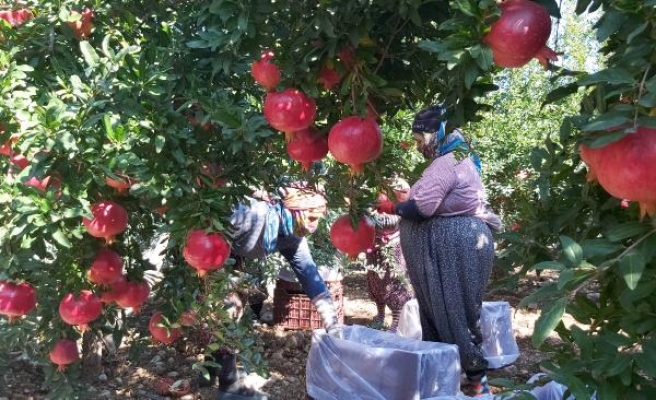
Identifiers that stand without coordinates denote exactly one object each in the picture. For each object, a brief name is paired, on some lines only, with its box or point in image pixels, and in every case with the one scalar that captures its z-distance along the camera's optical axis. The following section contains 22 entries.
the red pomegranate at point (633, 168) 0.64
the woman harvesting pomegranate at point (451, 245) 2.90
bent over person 3.20
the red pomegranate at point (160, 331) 1.95
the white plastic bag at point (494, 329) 3.69
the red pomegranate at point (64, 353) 1.97
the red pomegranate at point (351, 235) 1.53
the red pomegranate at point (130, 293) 1.75
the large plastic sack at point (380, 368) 2.80
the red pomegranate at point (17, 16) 1.74
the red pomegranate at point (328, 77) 1.24
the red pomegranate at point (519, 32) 0.80
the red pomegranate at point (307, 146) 1.29
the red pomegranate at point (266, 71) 1.29
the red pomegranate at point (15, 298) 1.65
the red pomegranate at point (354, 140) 1.14
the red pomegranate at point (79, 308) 1.66
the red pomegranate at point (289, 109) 1.18
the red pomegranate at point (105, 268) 1.62
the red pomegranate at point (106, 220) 1.45
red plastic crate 4.57
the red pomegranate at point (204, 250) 1.41
